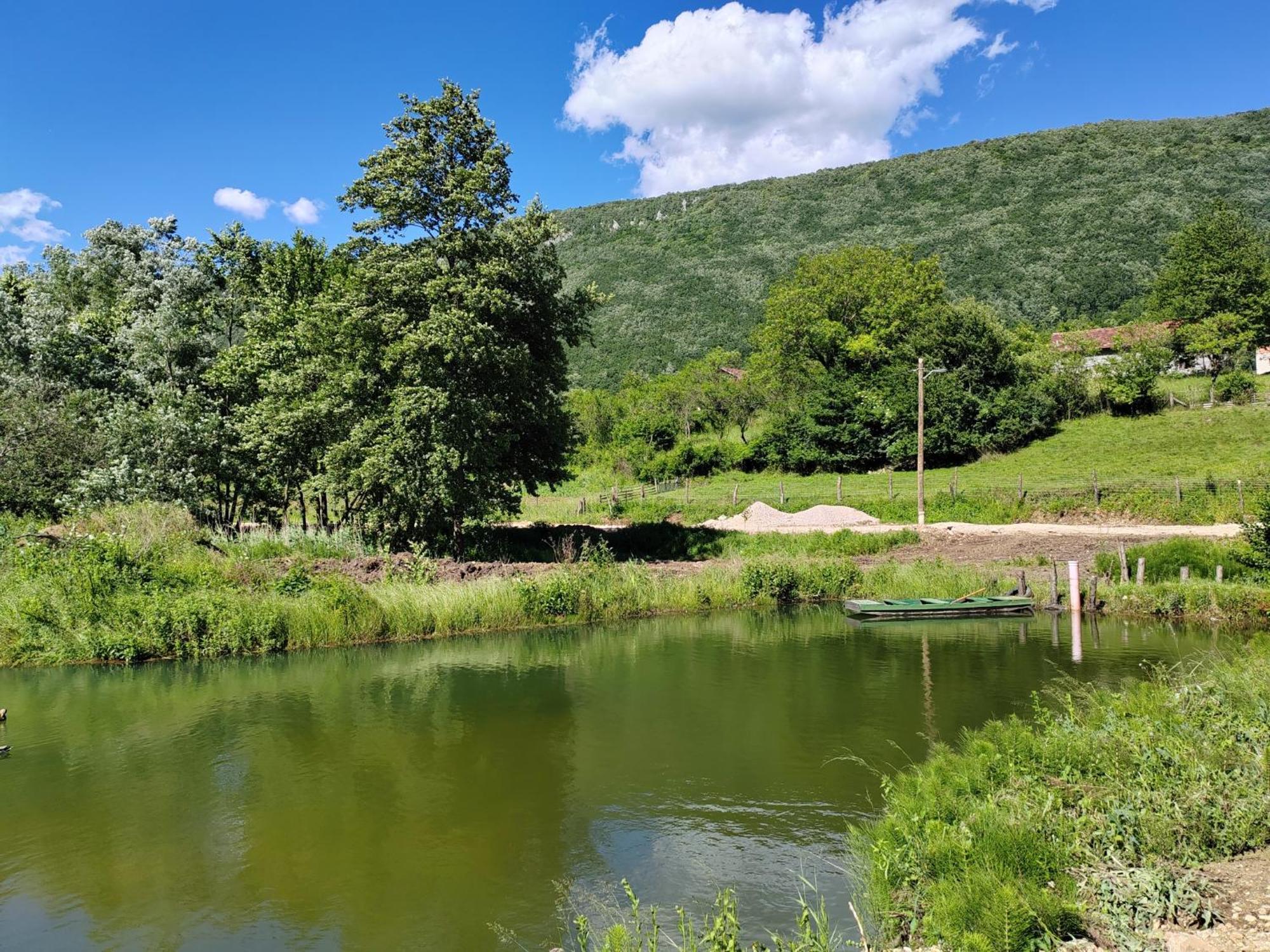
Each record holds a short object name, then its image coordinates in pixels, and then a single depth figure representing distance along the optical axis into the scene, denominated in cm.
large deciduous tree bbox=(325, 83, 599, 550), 2294
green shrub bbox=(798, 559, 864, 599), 2395
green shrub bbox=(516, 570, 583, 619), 2061
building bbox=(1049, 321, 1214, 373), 5447
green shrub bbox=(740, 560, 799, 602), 2325
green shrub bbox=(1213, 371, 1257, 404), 4622
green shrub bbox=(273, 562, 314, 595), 1953
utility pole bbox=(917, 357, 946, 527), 3325
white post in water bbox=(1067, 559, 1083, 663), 2080
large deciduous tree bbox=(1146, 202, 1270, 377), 5241
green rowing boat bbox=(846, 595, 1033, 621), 2114
